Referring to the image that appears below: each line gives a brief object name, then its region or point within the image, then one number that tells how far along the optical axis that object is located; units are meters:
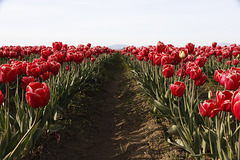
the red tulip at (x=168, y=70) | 3.40
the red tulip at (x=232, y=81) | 2.03
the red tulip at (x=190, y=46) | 4.79
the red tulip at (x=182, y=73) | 3.84
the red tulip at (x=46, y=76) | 3.43
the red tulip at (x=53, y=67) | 3.28
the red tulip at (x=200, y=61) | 3.39
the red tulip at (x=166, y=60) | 3.86
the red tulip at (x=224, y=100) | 1.82
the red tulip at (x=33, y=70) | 2.78
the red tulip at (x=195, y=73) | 2.85
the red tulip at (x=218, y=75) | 2.46
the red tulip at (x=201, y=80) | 2.96
